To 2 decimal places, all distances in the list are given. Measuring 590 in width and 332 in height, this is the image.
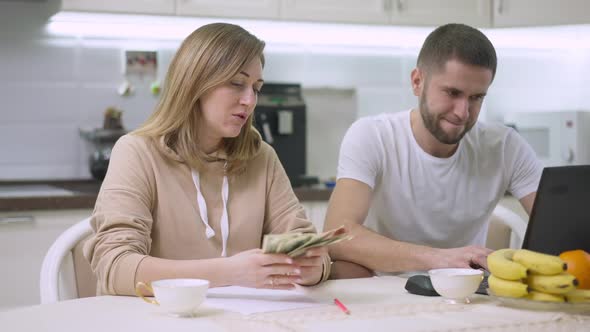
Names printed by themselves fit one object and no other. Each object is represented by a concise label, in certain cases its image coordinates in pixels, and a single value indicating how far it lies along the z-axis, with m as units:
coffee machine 3.46
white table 1.34
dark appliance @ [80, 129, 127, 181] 3.24
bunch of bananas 1.43
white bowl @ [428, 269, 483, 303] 1.52
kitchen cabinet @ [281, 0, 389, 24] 3.43
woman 1.71
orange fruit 1.49
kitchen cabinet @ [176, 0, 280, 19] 3.27
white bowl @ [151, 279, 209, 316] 1.37
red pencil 1.45
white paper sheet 1.48
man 2.04
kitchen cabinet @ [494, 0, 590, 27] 3.61
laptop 1.58
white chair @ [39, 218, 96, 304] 1.74
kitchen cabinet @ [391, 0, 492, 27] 3.60
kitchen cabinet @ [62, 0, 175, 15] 3.12
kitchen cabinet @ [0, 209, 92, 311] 2.76
